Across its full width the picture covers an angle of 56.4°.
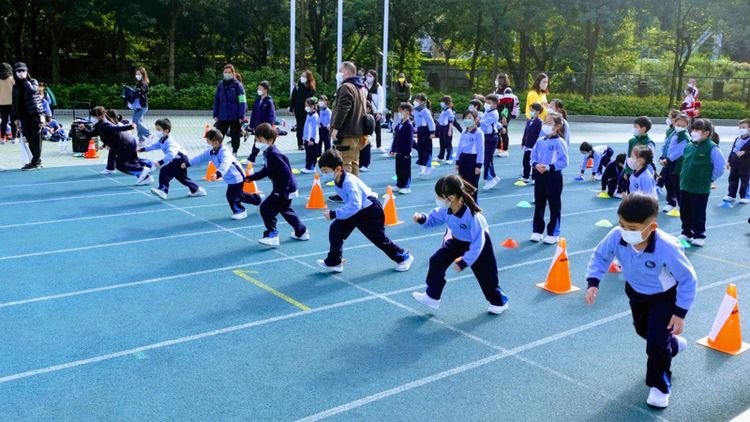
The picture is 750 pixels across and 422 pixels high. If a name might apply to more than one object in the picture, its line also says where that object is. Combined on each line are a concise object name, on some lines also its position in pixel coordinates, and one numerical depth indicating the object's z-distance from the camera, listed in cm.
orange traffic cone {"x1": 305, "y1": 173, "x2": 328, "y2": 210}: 1219
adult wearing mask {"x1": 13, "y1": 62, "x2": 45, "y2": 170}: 1498
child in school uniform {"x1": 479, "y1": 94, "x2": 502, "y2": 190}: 1469
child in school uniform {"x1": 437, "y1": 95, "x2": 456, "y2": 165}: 1741
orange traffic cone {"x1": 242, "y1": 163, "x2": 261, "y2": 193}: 1291
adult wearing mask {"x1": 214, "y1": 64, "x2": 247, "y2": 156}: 1608
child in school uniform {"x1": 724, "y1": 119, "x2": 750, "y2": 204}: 1322
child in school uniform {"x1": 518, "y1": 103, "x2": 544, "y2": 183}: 1463
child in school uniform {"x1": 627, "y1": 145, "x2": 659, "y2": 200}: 932
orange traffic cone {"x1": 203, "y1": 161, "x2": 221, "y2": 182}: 1477
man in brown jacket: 1150
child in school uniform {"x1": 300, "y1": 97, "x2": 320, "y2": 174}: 1535
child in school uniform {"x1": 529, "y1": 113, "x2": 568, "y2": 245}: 965
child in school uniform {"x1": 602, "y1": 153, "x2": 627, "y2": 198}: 1416
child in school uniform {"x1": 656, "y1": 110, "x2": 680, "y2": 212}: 1234
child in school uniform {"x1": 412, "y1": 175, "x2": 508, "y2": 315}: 651
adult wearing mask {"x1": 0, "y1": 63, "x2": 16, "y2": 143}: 1828
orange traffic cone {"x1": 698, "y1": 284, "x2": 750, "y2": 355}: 614
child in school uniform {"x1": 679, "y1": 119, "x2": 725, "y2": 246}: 981
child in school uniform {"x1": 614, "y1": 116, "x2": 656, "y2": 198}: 1138
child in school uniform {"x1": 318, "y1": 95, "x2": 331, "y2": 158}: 1652
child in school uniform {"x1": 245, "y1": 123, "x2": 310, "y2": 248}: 938
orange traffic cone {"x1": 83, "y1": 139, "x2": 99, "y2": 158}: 1738
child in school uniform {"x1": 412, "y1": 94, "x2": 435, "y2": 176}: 1587
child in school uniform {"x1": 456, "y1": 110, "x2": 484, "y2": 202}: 1190
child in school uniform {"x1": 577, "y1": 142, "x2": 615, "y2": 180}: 1617
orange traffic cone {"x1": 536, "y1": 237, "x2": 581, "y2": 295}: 783
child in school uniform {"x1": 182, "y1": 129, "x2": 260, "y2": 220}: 1073
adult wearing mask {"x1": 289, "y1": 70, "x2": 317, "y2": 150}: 1739
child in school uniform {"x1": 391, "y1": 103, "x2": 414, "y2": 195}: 1323
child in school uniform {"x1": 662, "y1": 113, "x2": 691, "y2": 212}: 1130
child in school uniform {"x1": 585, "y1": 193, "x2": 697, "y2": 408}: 481
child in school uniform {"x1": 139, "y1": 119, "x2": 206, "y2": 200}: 1241
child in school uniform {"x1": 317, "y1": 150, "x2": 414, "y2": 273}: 807
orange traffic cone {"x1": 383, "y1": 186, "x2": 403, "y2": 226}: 1093
